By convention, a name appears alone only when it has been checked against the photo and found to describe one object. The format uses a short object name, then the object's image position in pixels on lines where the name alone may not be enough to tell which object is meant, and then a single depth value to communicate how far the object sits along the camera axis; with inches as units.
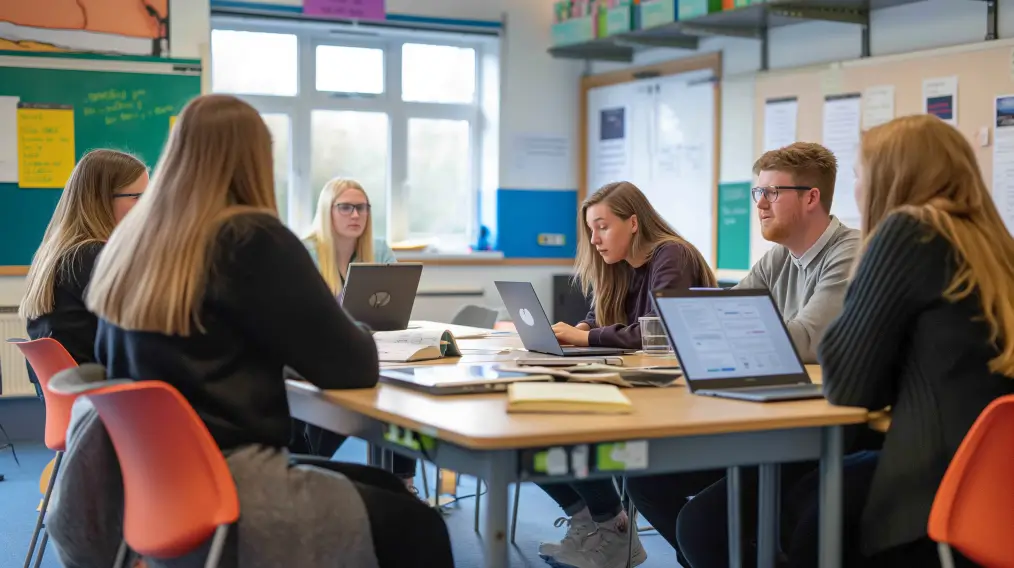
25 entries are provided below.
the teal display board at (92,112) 205.5
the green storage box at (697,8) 205.5
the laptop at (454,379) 82.3
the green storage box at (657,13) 215.2
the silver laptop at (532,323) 112.3
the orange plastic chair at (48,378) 105.1
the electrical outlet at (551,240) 259.1
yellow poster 205.3
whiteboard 229.6
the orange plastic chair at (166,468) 70.6
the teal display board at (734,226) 220.1
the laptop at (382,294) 126.7
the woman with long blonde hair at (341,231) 171.9
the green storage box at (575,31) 238.8
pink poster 234.1
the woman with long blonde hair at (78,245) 113.5
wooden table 66.7
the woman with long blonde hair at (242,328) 74.1
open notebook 106.0
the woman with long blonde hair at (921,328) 75.6
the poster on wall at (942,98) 179.0
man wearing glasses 112.0
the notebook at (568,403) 73.5
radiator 208.1
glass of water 115.3
